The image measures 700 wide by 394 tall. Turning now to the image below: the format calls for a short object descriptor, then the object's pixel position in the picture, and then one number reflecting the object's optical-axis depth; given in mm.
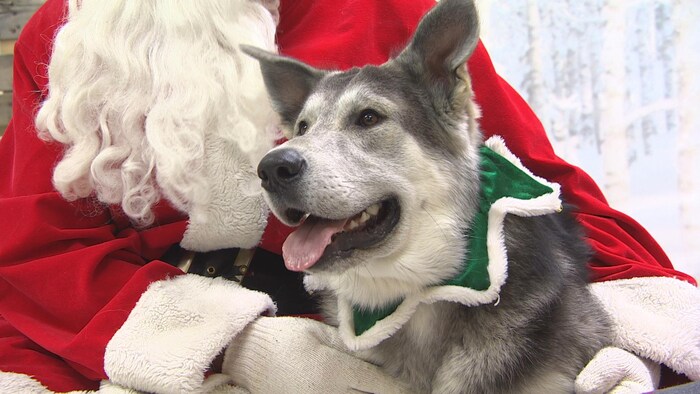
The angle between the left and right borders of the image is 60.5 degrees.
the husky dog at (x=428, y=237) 1117
